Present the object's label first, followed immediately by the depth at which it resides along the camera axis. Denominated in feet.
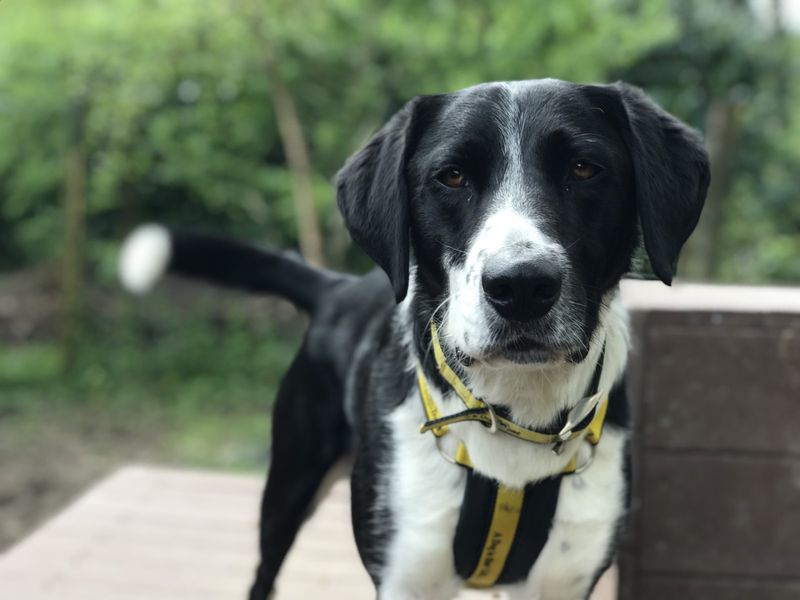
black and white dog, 5.27
